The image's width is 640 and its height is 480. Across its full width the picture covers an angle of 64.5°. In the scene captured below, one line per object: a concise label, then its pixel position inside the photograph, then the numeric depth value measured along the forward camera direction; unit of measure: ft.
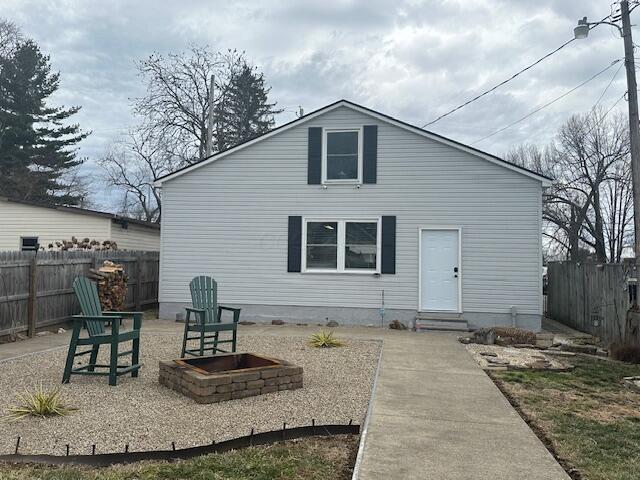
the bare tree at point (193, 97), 77.56
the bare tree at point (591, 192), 65.21
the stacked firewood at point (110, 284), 33.73
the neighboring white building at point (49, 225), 45.21
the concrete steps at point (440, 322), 32.68
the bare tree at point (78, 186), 95.48
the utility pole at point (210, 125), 55.52
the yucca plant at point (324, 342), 26.09
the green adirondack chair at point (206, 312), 21.12
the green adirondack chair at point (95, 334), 17.24
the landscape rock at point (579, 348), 26.13
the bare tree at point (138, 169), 84.11
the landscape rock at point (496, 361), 22.36
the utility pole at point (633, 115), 26.25
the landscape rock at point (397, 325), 33.60
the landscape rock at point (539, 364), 21.49
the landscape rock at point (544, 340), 27.86
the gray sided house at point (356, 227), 33.40
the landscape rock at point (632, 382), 18.76
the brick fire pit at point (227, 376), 15.08
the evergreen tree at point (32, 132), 85.87
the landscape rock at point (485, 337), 28.64
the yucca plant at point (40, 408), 13.55
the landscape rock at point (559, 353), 25.55
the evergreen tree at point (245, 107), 87.13
